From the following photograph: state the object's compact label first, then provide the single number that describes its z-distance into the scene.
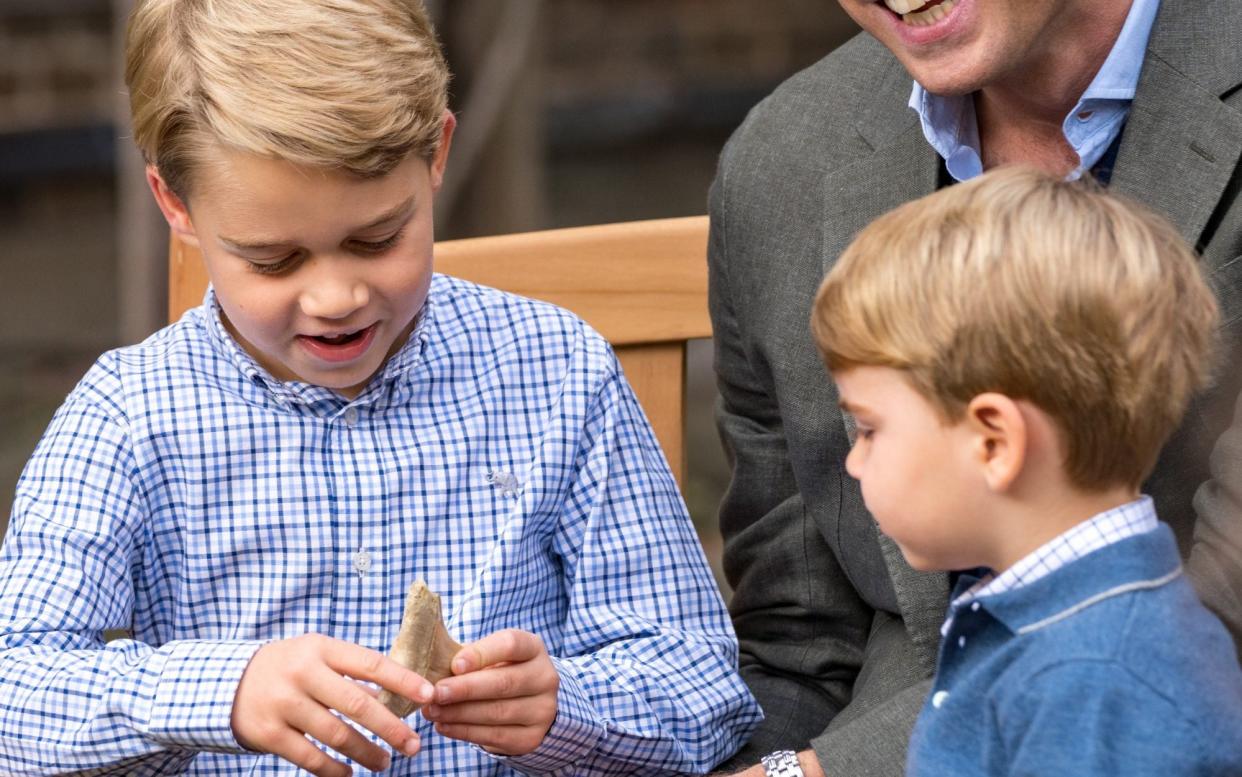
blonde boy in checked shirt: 2.19
